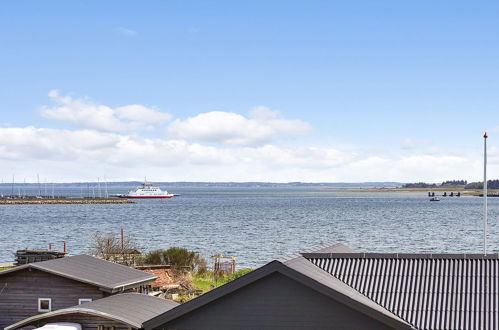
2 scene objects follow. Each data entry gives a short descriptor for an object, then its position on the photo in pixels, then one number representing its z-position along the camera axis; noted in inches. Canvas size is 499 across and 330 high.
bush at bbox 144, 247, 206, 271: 2165.4
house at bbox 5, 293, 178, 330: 987.9
